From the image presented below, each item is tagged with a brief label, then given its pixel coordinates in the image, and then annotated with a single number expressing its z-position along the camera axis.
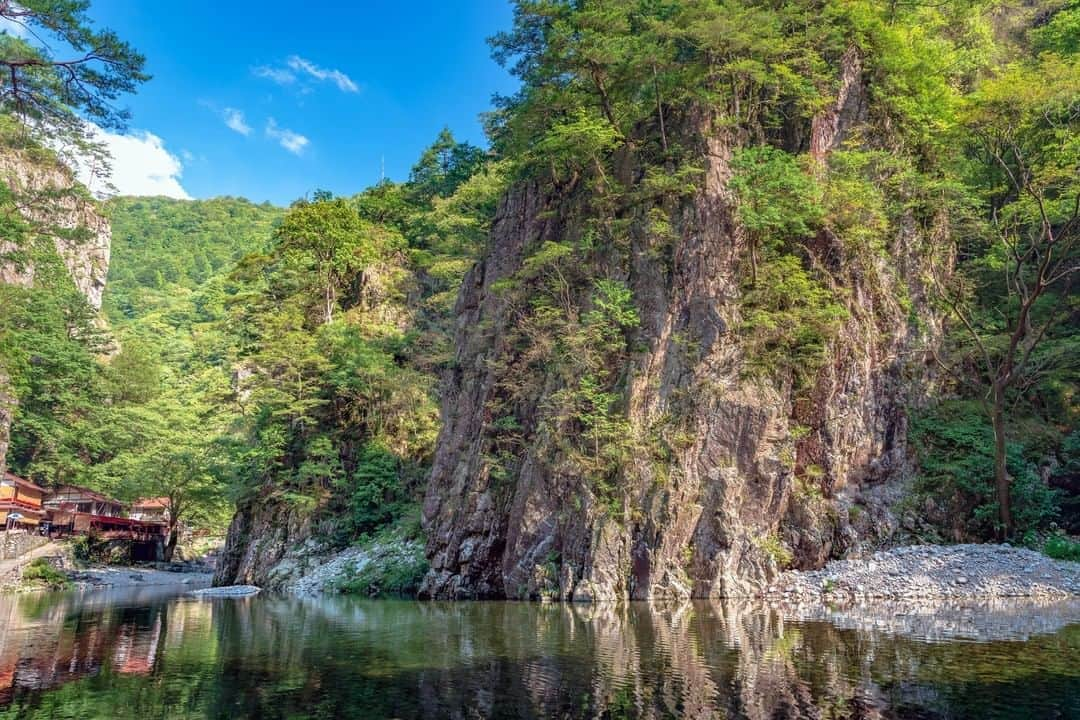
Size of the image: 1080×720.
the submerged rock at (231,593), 30.45
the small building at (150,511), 59.84
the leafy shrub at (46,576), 37.16
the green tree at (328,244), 43.22
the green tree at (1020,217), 22.06
